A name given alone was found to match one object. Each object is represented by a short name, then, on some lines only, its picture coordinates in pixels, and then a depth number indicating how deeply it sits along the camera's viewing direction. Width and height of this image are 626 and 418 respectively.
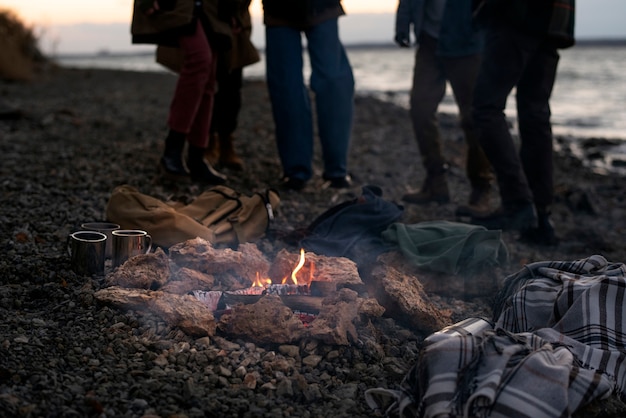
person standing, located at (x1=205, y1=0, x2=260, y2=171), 5.33
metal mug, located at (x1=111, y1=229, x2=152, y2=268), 3.27
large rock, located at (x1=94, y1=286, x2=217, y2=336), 2.65
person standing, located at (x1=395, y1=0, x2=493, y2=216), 5.08
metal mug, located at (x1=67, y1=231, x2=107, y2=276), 3.16
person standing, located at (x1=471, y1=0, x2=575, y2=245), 4.27
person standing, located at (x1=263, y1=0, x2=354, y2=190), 5.12
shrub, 15.70
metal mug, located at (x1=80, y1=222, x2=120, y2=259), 3.47
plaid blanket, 2.01
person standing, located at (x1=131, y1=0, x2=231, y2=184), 4.68
